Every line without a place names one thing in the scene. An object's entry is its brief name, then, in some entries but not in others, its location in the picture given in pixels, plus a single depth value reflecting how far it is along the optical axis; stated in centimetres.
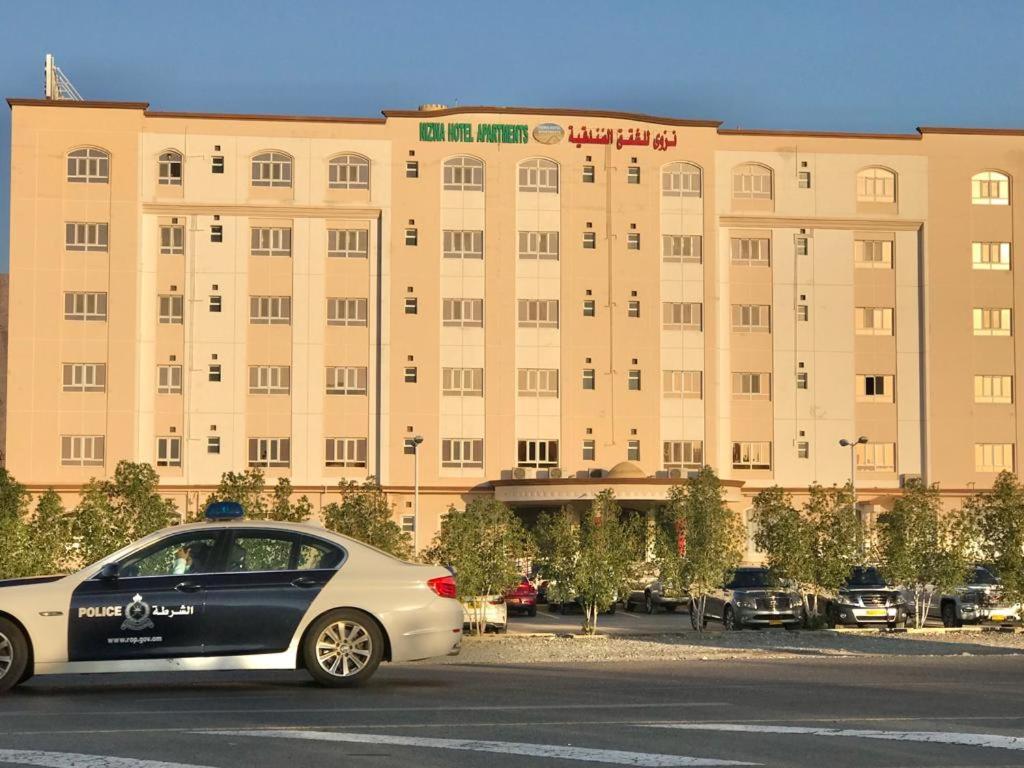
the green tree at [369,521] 3841
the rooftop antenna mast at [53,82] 7044
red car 4512
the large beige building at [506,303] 6431
